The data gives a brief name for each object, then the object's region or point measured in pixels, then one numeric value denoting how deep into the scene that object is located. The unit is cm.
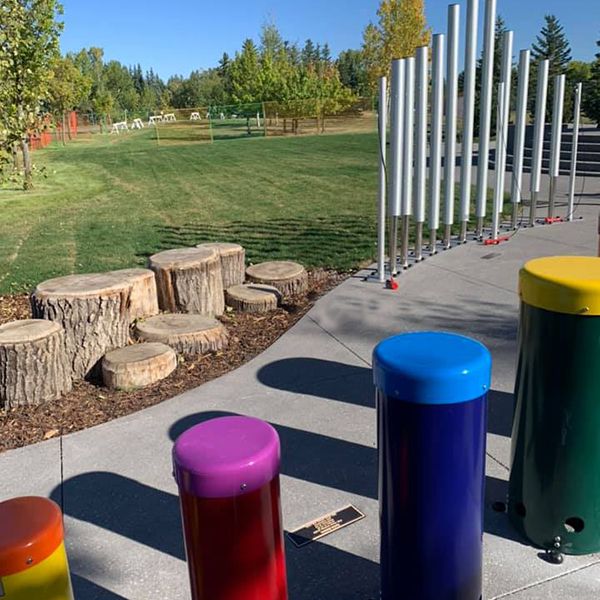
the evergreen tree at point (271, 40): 5772
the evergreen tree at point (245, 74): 4972
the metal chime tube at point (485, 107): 775
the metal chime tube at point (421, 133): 654
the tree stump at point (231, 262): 648
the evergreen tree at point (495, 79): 2161
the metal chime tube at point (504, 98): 793
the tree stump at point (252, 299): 622
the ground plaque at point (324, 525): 291
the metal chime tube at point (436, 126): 684
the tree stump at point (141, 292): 522
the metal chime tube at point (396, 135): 631
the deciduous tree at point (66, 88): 3731
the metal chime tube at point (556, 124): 891
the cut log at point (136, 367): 459
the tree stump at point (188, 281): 568
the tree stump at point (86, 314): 473
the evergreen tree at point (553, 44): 6081
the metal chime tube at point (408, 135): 645
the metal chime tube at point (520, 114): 827
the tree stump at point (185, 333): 508
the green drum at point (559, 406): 243
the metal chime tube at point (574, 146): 927
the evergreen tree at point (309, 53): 10619
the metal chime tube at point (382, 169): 621
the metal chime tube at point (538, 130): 854
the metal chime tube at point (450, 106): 692
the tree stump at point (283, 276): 660
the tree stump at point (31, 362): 425
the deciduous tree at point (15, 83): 588
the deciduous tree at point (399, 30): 4325
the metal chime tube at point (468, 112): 746
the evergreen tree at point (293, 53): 7562
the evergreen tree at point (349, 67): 8700
